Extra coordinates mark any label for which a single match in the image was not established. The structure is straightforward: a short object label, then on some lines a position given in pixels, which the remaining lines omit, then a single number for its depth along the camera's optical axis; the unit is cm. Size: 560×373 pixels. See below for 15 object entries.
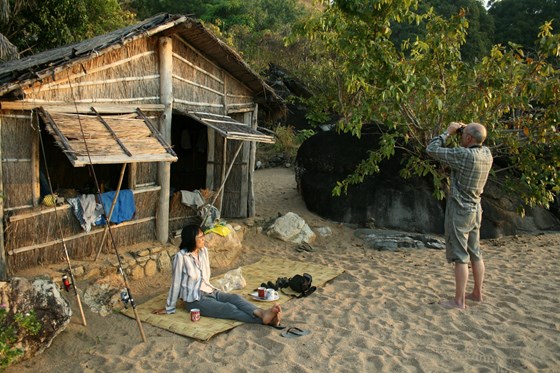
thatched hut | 541
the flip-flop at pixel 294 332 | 474
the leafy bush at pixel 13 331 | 386
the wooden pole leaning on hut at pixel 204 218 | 780
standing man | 505
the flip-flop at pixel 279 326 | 491
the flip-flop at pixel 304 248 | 838
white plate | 571
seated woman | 508
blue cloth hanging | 639
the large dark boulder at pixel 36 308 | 427
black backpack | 598
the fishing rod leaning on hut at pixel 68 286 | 495
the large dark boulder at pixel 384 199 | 933
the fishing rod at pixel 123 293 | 460
